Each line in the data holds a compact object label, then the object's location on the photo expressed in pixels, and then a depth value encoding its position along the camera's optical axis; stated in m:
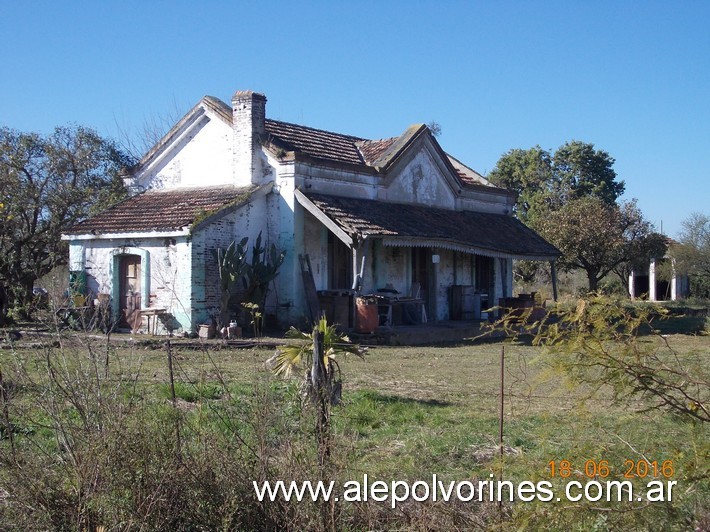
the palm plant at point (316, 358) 7.43
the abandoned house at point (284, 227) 18.66
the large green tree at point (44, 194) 22.61
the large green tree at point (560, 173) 52.12
